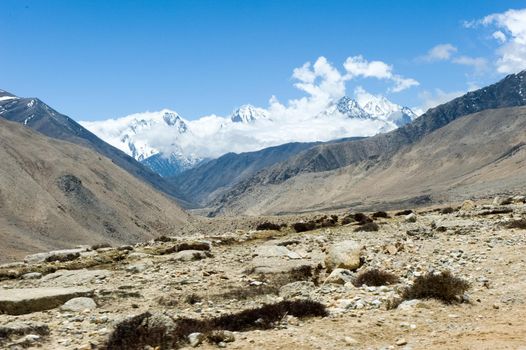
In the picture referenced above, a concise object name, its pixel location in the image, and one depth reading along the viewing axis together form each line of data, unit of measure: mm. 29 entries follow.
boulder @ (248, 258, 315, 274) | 21906
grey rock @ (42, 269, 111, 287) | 22972
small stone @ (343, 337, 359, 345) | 11695
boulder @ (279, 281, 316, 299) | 17438
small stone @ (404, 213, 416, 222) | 42119
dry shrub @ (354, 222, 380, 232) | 36812
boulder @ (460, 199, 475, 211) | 48153
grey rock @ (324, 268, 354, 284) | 18516
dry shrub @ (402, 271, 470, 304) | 14531
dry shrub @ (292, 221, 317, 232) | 46156
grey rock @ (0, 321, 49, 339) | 13430
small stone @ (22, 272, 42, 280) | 26436
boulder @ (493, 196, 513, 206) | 53719
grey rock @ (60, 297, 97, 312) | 17047
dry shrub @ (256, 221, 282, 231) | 49750
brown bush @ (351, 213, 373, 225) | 46766
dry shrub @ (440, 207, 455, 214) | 50406
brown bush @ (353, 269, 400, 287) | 17531
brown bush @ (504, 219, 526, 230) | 26675
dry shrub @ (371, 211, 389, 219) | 52681
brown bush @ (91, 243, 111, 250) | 44141
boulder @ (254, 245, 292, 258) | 25806
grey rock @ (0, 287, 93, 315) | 16891
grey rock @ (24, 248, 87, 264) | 34875
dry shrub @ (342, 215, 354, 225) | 50344
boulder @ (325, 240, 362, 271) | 21188
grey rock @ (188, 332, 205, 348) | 12055
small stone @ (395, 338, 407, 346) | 11398
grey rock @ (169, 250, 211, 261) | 28506
